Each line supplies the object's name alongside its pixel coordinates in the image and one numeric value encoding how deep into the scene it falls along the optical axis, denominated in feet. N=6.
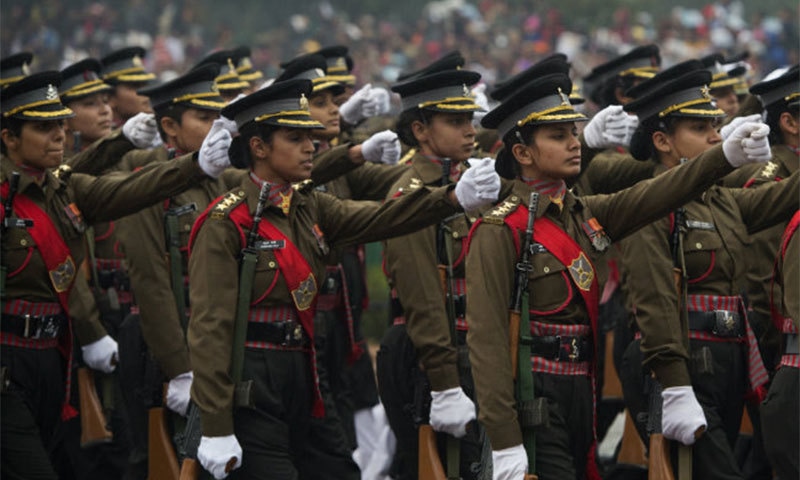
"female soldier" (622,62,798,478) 46.70
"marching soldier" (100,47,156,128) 71.87
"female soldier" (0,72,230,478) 47.14
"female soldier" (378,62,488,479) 50.65
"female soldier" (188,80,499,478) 43.55
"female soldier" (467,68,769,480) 41.11
